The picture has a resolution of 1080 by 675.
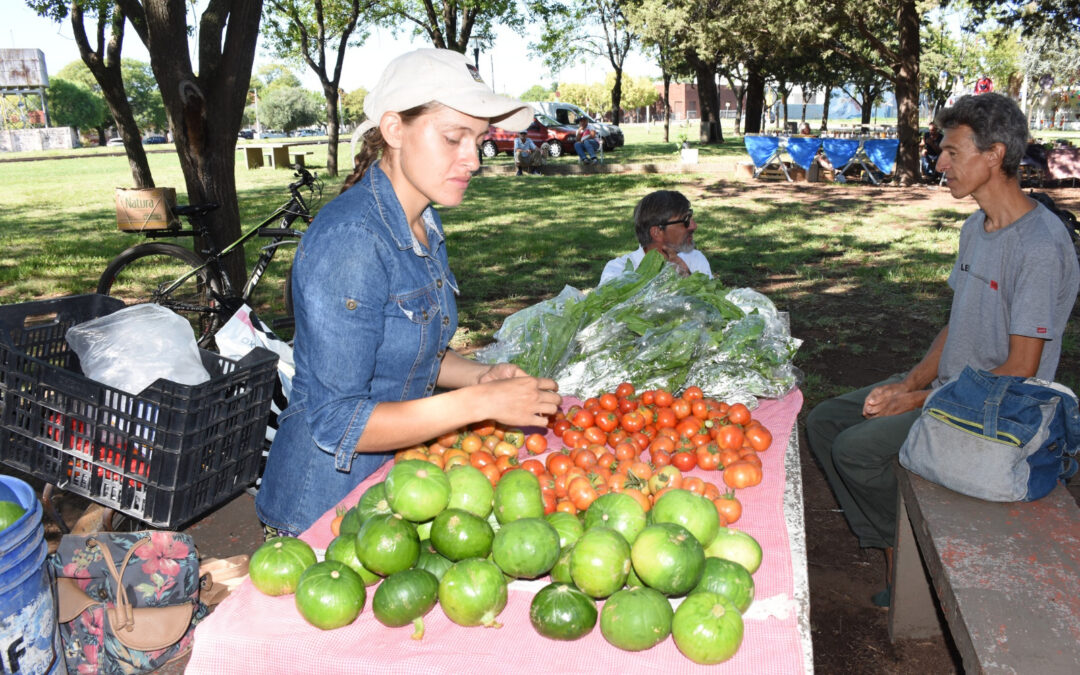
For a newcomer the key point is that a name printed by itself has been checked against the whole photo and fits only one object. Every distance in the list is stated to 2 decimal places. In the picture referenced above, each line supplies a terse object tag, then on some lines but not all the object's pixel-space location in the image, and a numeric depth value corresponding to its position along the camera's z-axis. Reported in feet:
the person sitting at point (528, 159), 73.82
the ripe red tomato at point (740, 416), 9.10
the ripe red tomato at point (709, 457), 8.15
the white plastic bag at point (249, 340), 11.35
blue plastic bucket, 6.07
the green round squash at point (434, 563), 5.72
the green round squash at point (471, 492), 6.24
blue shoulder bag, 8.36
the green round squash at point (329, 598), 5.32
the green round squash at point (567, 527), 5.96
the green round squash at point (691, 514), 5.91
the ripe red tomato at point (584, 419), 9.20
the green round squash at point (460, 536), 5.71
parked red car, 97.96
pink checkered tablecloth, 5.10
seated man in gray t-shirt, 10.28
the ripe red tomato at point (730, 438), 8.44
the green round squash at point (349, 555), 5.78
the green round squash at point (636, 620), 5.02
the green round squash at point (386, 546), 5.52
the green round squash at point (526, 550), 5.45
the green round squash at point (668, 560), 5.26
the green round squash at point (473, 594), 5.25
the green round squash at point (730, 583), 5.41
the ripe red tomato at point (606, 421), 9.19
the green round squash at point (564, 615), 5.15
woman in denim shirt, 6.38
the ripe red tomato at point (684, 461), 8.22
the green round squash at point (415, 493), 5.87
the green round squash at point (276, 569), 5.70
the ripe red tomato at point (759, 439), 8.57
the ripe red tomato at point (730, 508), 6.81
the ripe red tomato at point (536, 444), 8.80
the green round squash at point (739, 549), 5.92
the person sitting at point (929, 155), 58.95
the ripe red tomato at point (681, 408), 9.53
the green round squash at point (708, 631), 4.92
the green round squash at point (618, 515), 5.96
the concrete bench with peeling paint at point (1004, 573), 6.28
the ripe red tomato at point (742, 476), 7.55
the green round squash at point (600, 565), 5.31
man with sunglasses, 15.46
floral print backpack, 8.09
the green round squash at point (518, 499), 6.18
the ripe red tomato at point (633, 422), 9.25
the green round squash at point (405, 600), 5.30
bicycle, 18.80
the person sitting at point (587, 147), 82.04
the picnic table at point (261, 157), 88.63
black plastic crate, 8.09
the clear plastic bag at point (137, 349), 8.77
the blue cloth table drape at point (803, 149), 62.54
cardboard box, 20.75
